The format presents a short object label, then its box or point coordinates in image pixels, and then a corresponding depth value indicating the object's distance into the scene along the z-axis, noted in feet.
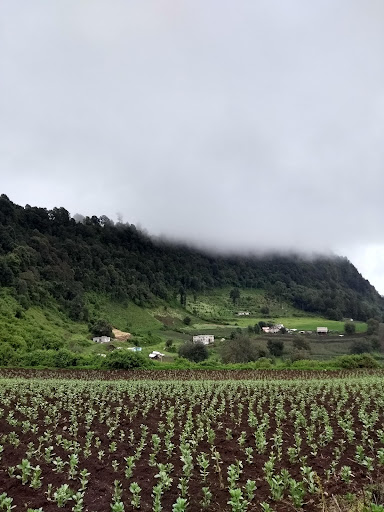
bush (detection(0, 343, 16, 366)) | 136.46
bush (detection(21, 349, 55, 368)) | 128.98
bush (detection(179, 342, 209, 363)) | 186.91
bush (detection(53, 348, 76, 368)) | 127.24
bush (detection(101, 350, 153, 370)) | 122.72
